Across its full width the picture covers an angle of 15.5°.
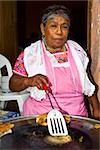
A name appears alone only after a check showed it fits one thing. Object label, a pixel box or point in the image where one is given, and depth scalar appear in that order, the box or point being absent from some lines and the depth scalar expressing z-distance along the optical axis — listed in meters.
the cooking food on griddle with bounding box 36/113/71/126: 1.39
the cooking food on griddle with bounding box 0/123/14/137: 1.32
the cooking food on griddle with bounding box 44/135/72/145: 1.25
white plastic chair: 2.30
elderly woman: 1.67
